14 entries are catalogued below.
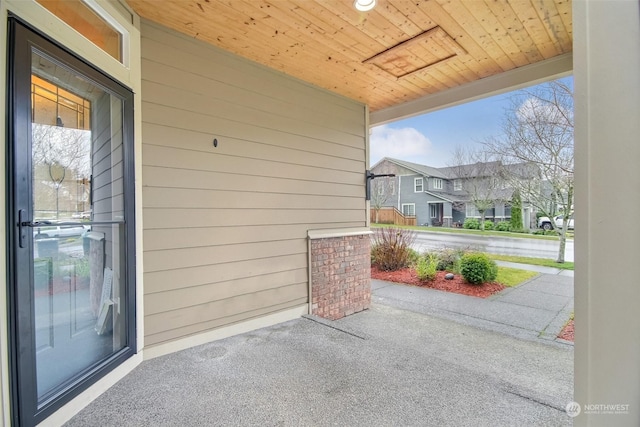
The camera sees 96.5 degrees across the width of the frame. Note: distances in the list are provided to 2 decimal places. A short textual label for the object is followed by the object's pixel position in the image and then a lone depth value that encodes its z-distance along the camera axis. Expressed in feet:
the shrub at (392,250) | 25.31
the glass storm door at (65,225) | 5.03
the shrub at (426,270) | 21.01
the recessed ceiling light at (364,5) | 7.52
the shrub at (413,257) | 25.63
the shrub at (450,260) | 23.47
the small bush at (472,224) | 48.79
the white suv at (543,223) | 47.54
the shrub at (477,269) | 19.56
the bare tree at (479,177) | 36.99
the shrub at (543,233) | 42.45
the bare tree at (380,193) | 48.42
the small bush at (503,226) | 46.13
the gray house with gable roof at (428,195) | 53.72
